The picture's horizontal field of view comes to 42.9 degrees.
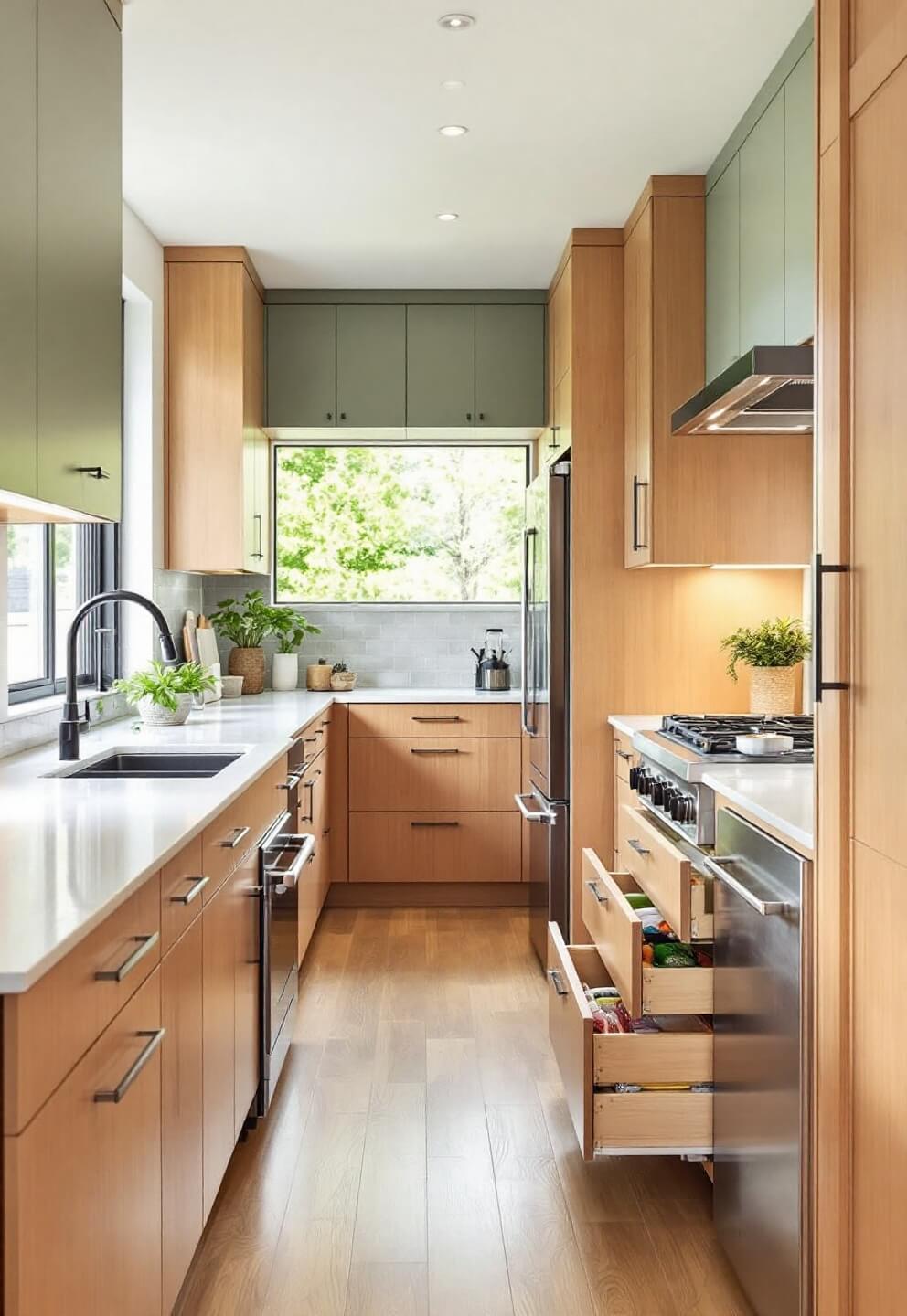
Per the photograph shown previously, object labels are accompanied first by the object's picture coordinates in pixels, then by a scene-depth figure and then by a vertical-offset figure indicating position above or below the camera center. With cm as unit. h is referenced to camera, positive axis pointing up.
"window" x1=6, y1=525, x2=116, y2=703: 338 +18
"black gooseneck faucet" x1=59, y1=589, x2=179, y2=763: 275 -6
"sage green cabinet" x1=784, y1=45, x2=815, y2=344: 270 +107
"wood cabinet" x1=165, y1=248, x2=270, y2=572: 451 +95
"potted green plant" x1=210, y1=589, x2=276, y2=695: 525 +8
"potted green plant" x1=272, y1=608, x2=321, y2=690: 530 +0
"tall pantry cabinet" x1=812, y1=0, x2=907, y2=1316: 151 -1
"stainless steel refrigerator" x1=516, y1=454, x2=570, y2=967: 409 -16
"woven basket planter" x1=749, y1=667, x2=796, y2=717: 369 -13
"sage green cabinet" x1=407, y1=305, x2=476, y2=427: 502 +125
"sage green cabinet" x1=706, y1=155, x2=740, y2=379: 337 +116
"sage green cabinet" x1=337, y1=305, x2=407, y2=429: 502 +124
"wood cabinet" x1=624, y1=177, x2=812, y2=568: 375 +63
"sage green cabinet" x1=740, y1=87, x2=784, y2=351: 293 +112
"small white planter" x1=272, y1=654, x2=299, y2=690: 535 -9
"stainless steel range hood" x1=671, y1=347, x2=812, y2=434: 245 +62
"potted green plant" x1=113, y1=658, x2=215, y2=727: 355 -13
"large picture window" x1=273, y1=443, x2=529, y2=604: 558 +63
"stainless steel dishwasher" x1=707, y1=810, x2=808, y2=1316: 184 -72
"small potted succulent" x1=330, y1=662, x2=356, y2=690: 533 -12
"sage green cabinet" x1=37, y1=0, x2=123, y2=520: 217 +82
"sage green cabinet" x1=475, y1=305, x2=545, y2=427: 503 +125
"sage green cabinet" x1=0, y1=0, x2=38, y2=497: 194 +69
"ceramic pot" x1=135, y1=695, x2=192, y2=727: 357 -19
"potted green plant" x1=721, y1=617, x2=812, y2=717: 366 -3
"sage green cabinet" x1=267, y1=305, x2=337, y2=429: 501 +123
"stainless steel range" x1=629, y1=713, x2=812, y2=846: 266 -26
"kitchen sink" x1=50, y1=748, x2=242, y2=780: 302 -29
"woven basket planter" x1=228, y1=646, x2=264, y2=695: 523 -7
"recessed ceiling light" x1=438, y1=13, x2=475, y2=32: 270 +149
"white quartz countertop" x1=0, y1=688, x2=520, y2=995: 130 -29
